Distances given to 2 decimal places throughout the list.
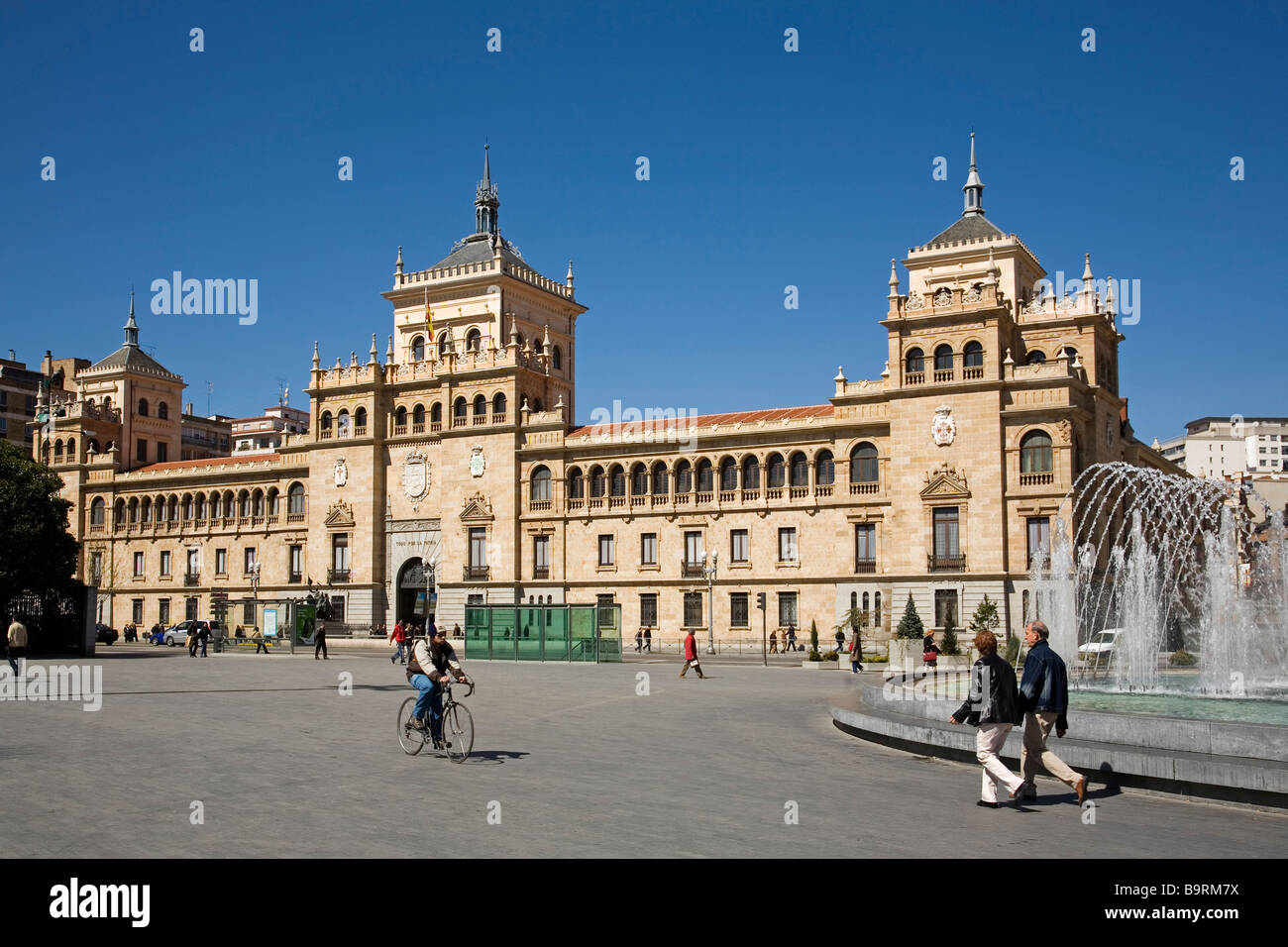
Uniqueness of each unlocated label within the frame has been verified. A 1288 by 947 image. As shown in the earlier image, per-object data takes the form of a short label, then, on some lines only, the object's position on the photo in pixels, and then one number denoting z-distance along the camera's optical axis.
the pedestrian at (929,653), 32.86
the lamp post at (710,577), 52.84
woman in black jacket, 11.42
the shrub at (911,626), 43.00
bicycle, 14.63
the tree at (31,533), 43.91
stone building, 48.28
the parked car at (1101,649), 40.66
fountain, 22.88
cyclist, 14.62
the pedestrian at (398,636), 41.31
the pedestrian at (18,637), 28.47
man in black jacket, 11.67
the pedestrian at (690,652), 33.03
